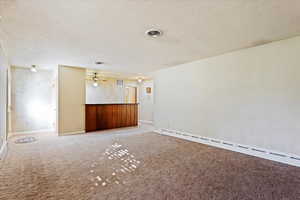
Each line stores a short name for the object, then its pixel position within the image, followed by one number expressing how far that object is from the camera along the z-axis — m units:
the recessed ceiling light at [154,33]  2.60
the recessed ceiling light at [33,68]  5.21
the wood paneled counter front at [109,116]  5.82
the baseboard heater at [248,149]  2.82
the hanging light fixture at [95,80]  7.21
